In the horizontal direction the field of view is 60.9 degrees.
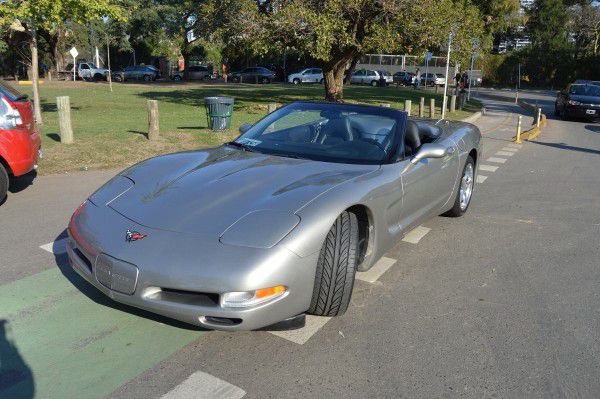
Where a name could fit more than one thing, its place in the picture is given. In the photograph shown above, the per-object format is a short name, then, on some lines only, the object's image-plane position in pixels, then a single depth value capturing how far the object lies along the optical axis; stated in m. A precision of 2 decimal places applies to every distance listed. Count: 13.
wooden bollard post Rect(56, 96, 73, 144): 9.57
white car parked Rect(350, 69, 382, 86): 44.97
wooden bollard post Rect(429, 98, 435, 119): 18.38
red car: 5.87
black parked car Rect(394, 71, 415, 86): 45.78
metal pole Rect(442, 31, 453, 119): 15.63
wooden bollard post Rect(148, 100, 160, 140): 10.52
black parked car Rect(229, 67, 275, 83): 45.94
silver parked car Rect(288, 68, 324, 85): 45.78
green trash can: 12.11
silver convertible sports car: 2.76
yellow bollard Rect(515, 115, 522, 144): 13.55
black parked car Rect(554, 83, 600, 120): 20.03
